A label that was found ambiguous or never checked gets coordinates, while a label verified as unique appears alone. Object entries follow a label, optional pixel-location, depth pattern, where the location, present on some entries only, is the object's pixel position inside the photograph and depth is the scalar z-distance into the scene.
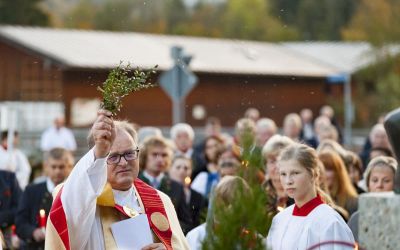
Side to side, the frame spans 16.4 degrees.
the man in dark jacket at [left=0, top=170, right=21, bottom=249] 12.77
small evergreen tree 4.99
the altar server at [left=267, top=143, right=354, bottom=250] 7.86
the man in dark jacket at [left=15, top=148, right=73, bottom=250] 12.12
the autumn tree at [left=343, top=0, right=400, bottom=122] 58.72
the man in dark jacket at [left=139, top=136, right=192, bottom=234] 11.75
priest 6.95
